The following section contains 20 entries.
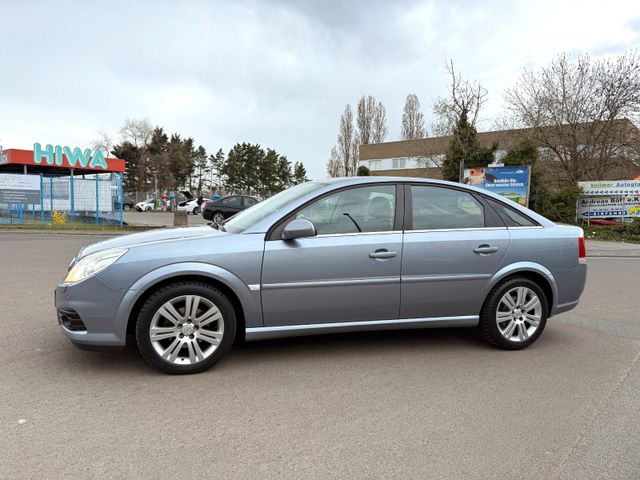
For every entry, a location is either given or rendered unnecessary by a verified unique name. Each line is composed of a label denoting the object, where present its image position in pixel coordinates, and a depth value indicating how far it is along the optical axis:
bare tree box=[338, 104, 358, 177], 58.84
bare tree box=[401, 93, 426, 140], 55.97
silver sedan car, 3.63
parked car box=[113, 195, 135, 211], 49.16
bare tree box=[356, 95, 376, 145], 57.50
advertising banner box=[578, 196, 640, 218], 19.47
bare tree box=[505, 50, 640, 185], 21.94
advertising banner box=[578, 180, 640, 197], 19.30
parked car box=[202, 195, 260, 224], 23.23
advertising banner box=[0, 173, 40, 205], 19.65
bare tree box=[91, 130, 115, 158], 68.01
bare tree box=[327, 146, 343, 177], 60.66
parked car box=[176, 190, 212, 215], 43.67
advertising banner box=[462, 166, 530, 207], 19.02
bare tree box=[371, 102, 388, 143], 57.50
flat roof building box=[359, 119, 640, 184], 22.03
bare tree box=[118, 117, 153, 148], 67.19
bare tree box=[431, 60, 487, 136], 24.86
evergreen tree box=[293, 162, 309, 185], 92.23
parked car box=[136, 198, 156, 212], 46.97
